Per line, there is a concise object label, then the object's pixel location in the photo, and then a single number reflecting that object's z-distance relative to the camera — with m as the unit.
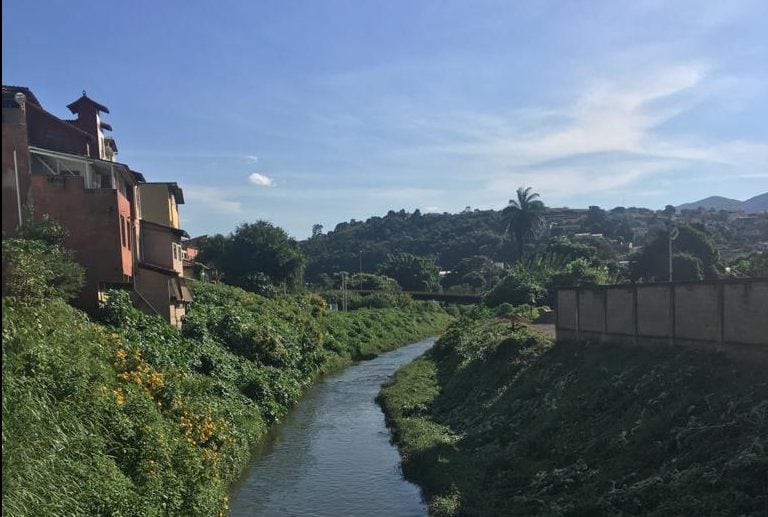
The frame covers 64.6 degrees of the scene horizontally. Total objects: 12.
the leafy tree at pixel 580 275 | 54.36
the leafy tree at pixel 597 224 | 181.12
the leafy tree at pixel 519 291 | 58.22
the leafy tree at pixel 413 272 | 112.56
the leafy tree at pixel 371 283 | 101.76
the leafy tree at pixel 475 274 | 108.25
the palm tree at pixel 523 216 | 91.81
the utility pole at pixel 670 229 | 36.40
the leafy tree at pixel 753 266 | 48.30
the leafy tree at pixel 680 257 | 54.47
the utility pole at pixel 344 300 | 80.62
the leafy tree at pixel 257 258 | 61.66
